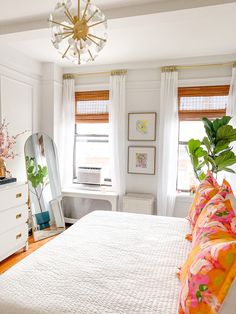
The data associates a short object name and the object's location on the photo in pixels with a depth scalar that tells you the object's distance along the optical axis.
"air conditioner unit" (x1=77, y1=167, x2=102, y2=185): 4.18
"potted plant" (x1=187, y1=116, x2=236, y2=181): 3.08
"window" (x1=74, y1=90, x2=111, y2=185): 4.19
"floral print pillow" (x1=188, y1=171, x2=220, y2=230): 1.89
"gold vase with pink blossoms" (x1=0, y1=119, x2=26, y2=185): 3.03
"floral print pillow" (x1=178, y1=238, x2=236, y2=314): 0.91
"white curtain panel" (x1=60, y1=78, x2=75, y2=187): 4.24
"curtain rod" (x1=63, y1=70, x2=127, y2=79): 3.95
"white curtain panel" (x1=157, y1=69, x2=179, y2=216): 3.73
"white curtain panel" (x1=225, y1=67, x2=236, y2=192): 3.47
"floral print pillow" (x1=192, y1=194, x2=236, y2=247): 1.19
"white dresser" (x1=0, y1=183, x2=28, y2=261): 2.82
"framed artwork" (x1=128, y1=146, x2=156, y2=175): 3.93
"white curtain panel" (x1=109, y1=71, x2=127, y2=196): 3.96
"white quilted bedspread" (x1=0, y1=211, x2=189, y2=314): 1.15
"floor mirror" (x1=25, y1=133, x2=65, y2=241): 3.64
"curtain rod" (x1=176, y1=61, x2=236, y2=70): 3.53
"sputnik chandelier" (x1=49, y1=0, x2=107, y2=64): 1.46
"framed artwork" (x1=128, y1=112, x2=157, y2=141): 3.90
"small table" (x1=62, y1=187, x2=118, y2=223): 3.92
